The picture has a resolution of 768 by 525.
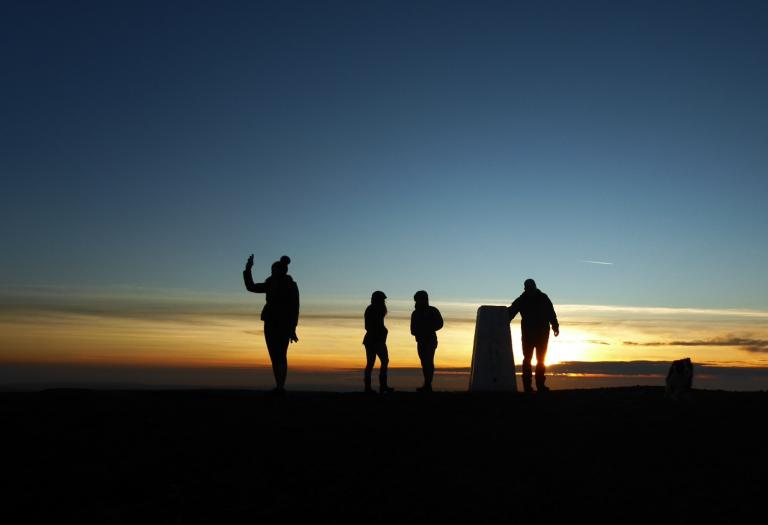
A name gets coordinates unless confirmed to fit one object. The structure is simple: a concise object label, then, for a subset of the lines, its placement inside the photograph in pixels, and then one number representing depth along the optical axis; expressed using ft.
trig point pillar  59.21
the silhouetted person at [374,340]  53.47
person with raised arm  44.98
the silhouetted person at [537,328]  56.95
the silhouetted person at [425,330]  55.52
